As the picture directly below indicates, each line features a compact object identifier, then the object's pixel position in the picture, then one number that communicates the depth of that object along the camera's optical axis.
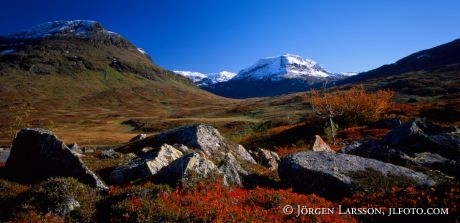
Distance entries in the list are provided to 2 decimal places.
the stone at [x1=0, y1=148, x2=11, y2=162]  28.32
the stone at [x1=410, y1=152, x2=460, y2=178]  17.53
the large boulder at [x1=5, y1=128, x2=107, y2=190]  15.66
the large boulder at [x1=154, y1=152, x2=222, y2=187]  14.87
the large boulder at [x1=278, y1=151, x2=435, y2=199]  15.23
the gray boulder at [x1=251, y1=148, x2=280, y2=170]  24.55
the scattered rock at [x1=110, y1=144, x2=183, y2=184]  16.58
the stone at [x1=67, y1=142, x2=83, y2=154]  31.03
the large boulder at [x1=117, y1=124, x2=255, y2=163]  22.02
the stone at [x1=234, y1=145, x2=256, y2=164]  22.98
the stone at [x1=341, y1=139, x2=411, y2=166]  18.96
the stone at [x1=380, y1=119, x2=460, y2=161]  21.66
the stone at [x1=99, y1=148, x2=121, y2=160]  21.87
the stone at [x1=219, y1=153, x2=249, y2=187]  16.25
